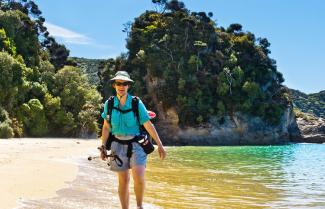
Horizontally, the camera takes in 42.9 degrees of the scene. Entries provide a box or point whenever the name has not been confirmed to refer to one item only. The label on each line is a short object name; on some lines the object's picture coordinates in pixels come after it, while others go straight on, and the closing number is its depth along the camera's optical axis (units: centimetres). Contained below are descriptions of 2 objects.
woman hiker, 602
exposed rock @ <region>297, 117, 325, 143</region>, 7195
